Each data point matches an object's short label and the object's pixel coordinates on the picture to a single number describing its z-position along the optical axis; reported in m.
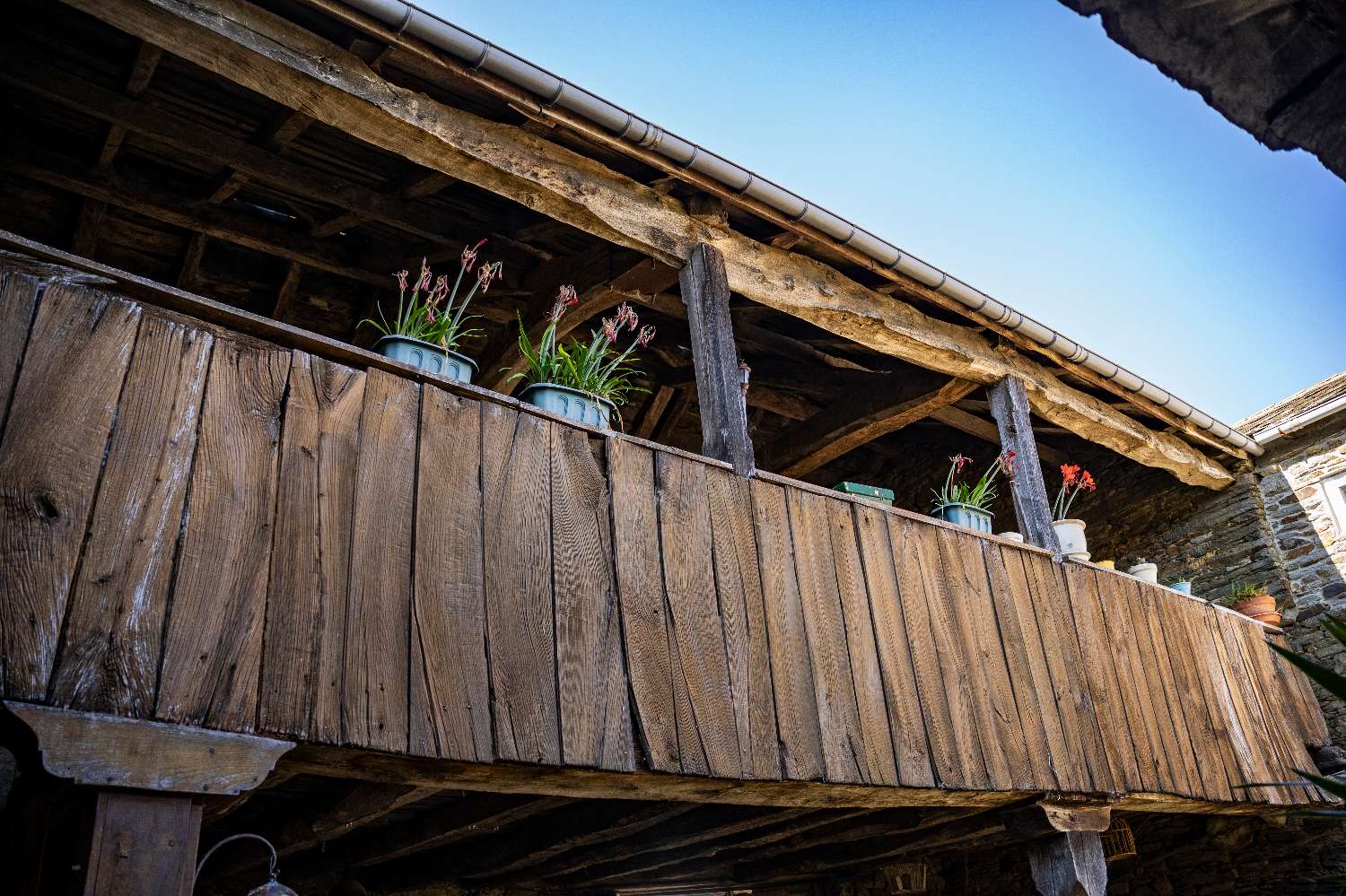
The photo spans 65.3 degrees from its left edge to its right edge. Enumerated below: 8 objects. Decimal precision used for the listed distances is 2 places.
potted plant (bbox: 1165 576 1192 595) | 6.06
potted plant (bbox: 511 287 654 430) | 3.63
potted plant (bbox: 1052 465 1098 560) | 5.51
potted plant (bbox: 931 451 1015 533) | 4.98
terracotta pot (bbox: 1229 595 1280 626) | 6.45
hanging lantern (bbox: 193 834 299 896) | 2.59
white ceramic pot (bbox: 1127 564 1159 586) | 5.89
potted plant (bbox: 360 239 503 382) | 3.35
